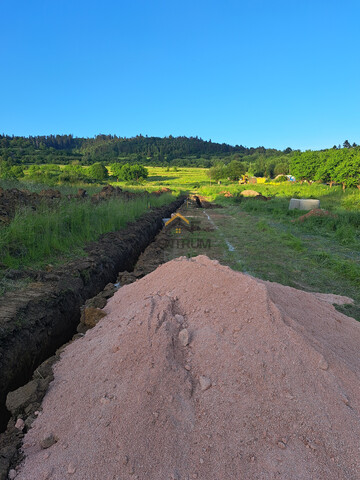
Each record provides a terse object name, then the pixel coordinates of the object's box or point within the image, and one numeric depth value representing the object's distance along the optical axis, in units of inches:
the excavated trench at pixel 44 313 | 98.7
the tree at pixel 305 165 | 1765.5
